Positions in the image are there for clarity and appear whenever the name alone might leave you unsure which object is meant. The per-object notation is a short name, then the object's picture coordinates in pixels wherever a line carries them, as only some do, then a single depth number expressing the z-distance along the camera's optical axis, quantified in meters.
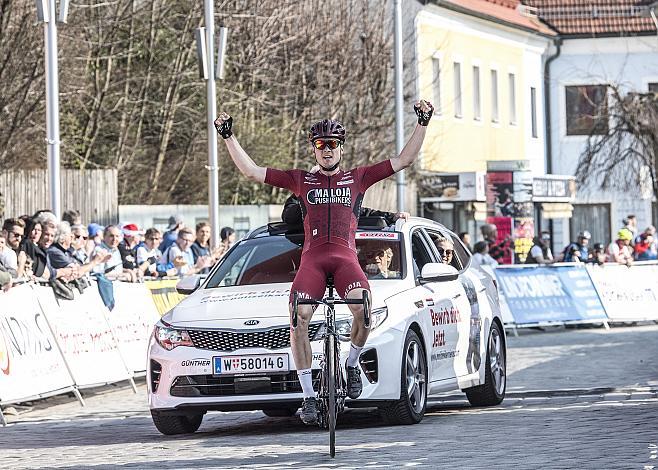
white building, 63.31
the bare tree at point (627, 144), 47.50
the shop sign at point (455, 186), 42.91
